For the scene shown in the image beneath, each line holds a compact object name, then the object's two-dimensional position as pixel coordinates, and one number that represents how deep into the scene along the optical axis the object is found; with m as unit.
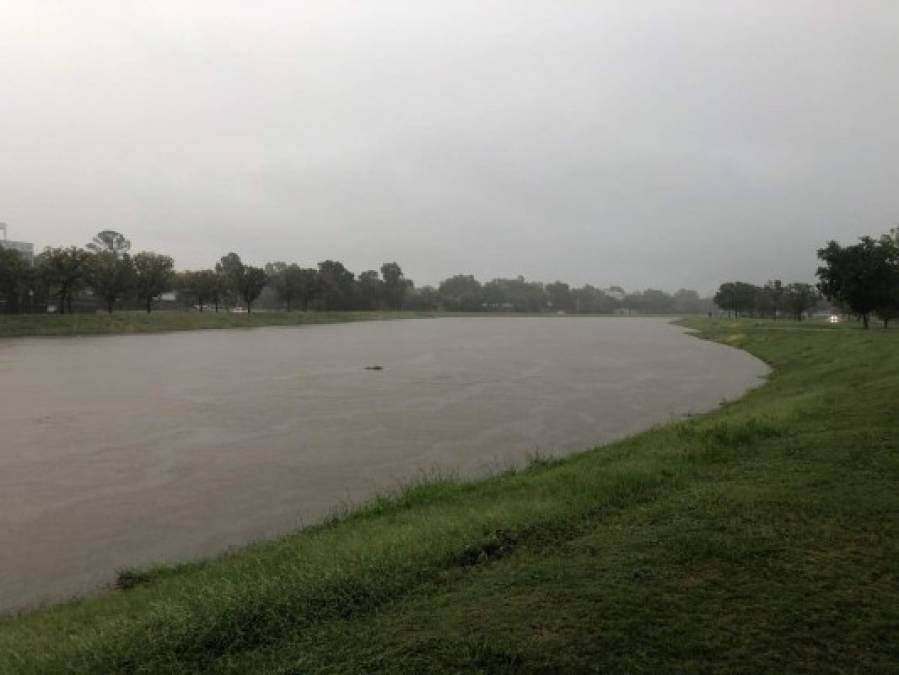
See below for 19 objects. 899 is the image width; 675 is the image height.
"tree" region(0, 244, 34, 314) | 59.25
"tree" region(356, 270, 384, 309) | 131.62
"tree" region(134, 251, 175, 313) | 75.94
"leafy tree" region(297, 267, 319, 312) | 102.81
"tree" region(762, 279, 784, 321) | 92.81
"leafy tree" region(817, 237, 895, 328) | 41.47
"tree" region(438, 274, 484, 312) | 174.62
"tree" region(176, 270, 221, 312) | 89.12
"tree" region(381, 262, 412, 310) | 144.38
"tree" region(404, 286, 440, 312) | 160.12
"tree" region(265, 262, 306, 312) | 101.31
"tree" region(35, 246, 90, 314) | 60.97
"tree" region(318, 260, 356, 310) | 116.69
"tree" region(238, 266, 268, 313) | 92.00
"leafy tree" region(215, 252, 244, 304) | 91.81
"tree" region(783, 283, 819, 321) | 78.75
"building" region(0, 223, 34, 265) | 108.12
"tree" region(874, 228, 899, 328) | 41.81
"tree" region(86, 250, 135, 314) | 67.03
